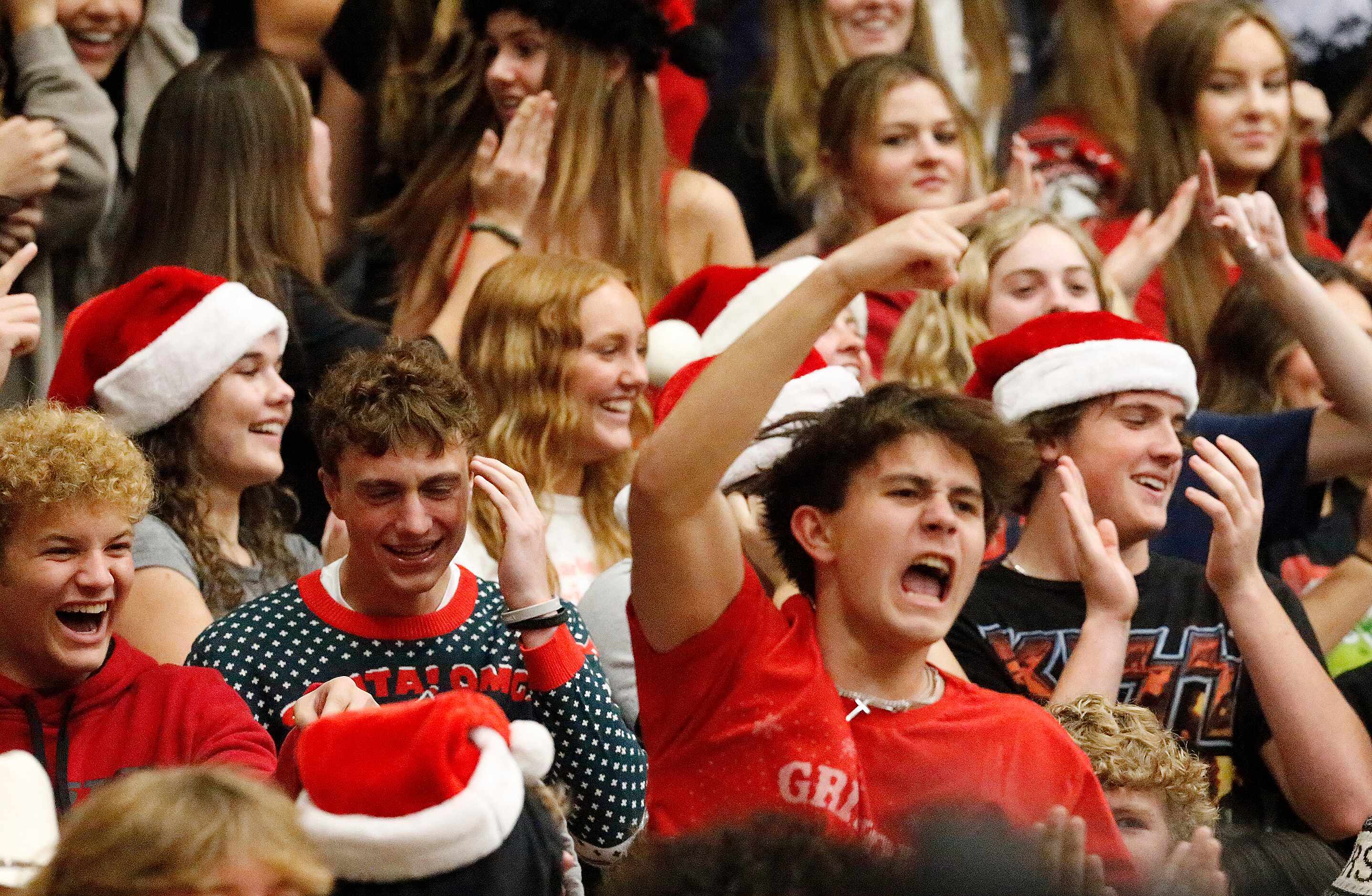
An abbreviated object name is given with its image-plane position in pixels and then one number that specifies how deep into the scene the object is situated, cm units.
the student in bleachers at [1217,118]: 1180
